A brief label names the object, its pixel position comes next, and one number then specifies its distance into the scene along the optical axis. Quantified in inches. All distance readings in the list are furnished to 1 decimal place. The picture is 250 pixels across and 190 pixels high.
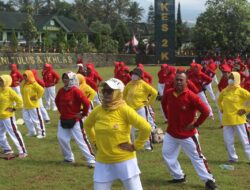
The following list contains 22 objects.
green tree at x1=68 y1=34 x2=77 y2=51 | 2175.2
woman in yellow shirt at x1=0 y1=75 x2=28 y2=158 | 413.4
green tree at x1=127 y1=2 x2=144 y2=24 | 4781.5
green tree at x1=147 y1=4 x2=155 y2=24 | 5625.0
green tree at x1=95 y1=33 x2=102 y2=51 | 2418.6
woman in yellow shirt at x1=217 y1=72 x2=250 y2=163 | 386.3
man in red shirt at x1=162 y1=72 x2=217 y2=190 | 305.7
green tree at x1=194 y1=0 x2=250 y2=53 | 2390.5
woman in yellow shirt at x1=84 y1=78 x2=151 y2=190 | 229.9
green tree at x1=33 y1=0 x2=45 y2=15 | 4572.3
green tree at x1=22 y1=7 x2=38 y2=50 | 2198.7
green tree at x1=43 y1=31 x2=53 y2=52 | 1968.5
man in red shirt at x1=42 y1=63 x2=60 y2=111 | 715.4
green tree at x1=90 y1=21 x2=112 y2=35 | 3170.3
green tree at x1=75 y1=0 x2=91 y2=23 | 4306.1
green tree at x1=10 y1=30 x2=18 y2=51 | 1789.6
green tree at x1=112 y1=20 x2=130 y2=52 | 2778.1
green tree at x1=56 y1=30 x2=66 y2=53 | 1980.8
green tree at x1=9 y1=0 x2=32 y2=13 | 4521.4
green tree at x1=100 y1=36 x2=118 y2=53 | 2282.2
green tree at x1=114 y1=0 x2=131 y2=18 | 4542.3
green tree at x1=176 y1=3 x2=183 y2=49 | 2770.7
